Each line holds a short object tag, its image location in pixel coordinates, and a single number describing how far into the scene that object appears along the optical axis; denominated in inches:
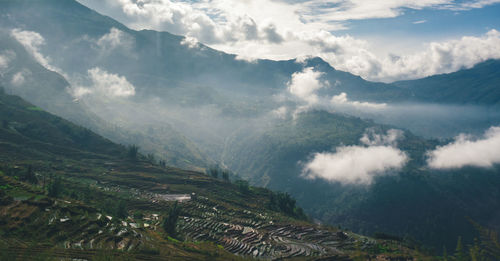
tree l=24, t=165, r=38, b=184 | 6943.9
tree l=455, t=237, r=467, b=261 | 1677.2
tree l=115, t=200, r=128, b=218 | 5460.1
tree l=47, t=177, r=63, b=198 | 5265.8
